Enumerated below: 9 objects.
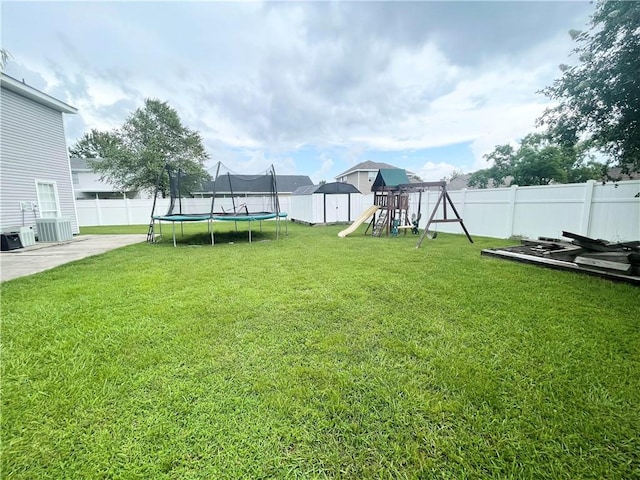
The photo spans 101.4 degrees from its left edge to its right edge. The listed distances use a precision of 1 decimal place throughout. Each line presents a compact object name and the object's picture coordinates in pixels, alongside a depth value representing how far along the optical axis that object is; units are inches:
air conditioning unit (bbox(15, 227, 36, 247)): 295.3
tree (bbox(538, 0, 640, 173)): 154.3
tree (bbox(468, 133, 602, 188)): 595.2
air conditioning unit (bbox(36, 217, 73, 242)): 331.0
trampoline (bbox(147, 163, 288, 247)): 326.6
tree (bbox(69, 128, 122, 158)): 1299.2
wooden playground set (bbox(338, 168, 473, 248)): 393.4
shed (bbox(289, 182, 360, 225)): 536.7
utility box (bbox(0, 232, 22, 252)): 276.8
